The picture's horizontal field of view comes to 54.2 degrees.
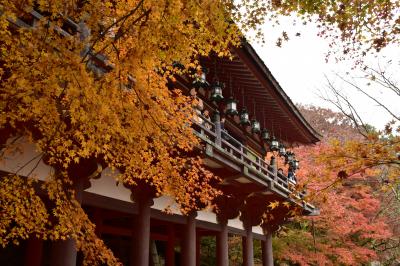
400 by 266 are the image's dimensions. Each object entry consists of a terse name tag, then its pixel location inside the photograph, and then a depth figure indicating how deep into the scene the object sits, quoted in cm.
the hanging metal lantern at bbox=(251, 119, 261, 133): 1430
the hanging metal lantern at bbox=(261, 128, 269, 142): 1537
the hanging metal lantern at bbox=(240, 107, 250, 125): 1306
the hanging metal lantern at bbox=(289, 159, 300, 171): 1834
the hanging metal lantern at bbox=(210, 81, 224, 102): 1094
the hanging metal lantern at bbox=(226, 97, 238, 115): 1179
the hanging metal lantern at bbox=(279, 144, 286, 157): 1767
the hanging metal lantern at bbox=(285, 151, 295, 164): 1815
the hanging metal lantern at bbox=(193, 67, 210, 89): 1002
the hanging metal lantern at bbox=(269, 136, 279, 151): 1617
